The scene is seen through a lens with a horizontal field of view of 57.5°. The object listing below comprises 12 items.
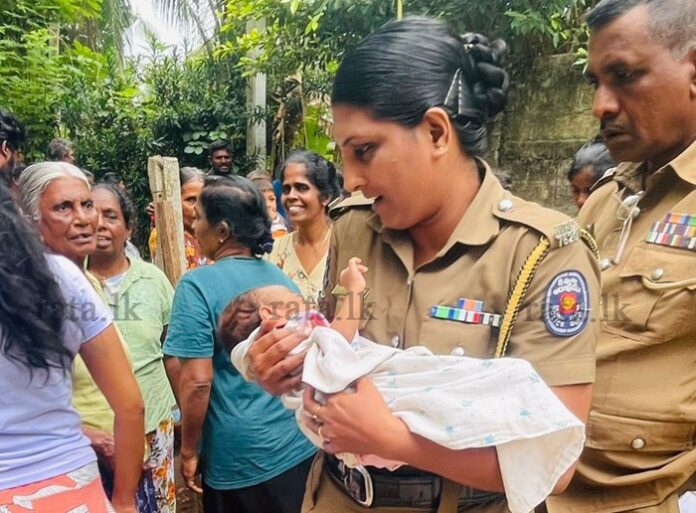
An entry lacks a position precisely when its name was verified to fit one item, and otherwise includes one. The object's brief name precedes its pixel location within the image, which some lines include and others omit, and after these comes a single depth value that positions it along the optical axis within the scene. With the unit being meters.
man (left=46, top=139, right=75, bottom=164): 6.20
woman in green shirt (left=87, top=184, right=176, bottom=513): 2.84
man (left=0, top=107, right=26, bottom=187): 3.33
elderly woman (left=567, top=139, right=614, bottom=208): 3.06
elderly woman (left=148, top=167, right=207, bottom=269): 4.73
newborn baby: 1.06
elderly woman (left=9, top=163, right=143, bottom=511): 1.52
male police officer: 1.46
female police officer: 1.14
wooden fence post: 4.16
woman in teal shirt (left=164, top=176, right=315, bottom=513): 2.46
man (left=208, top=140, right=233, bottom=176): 7.83
